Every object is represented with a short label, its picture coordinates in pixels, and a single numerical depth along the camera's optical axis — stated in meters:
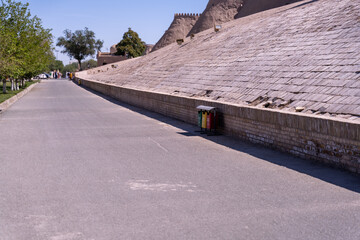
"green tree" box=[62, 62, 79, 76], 184.71
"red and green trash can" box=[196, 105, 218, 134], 13.28
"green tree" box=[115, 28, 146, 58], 107.44
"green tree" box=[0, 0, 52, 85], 30.42
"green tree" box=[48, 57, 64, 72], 156.38
